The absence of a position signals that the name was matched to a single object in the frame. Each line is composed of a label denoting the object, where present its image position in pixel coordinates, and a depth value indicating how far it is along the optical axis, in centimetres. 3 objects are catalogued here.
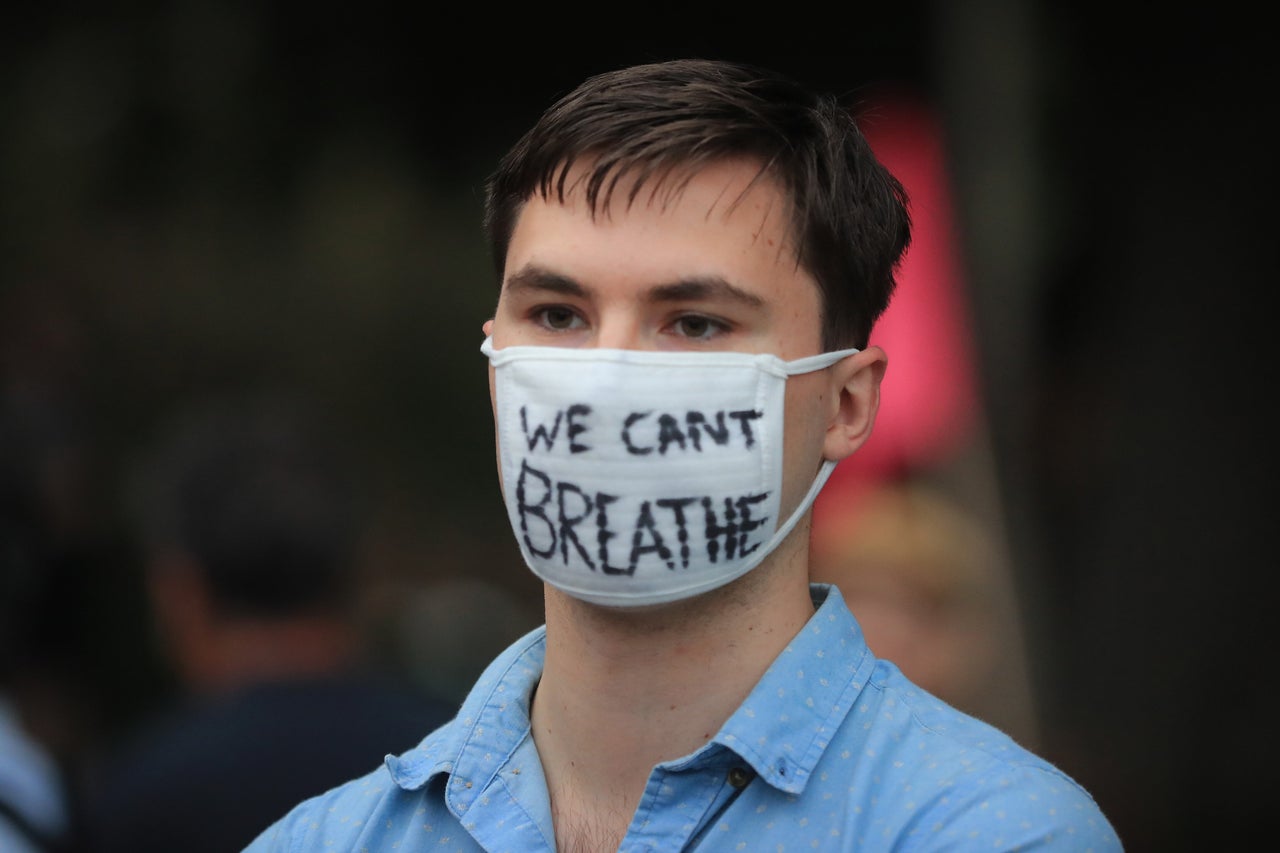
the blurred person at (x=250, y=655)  620
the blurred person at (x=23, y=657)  641
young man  445
